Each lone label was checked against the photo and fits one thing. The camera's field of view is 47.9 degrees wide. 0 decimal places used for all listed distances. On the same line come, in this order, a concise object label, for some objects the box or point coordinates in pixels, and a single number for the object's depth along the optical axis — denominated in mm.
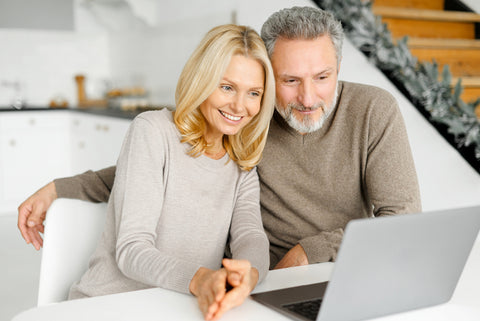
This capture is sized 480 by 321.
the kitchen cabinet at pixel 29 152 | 4871
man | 1528
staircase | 2863
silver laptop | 832
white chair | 1361
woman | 1257
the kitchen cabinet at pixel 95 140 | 4133
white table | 938
